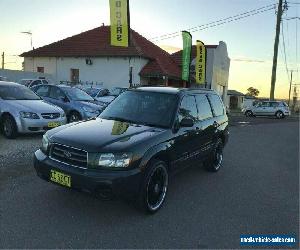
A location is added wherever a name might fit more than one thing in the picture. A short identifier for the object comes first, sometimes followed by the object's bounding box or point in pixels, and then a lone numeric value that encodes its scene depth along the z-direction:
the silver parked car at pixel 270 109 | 22.99
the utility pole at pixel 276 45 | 23.75
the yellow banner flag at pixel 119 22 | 13.44
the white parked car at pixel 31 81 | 15.99
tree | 88.27
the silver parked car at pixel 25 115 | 6.71
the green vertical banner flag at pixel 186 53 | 18.26
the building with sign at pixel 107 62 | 20.84
